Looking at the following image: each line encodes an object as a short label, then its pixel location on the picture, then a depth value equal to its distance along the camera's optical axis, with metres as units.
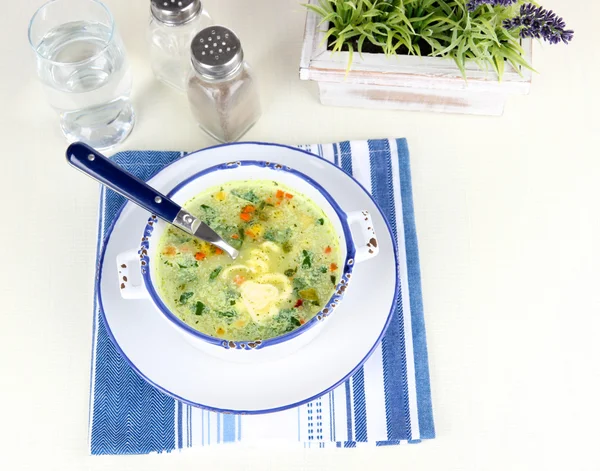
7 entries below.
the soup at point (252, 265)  1.39
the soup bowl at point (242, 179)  1.29
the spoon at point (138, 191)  1.32
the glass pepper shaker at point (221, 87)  1.53
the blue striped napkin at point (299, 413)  1.45
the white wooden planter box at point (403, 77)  1.61
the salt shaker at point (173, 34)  1.61
